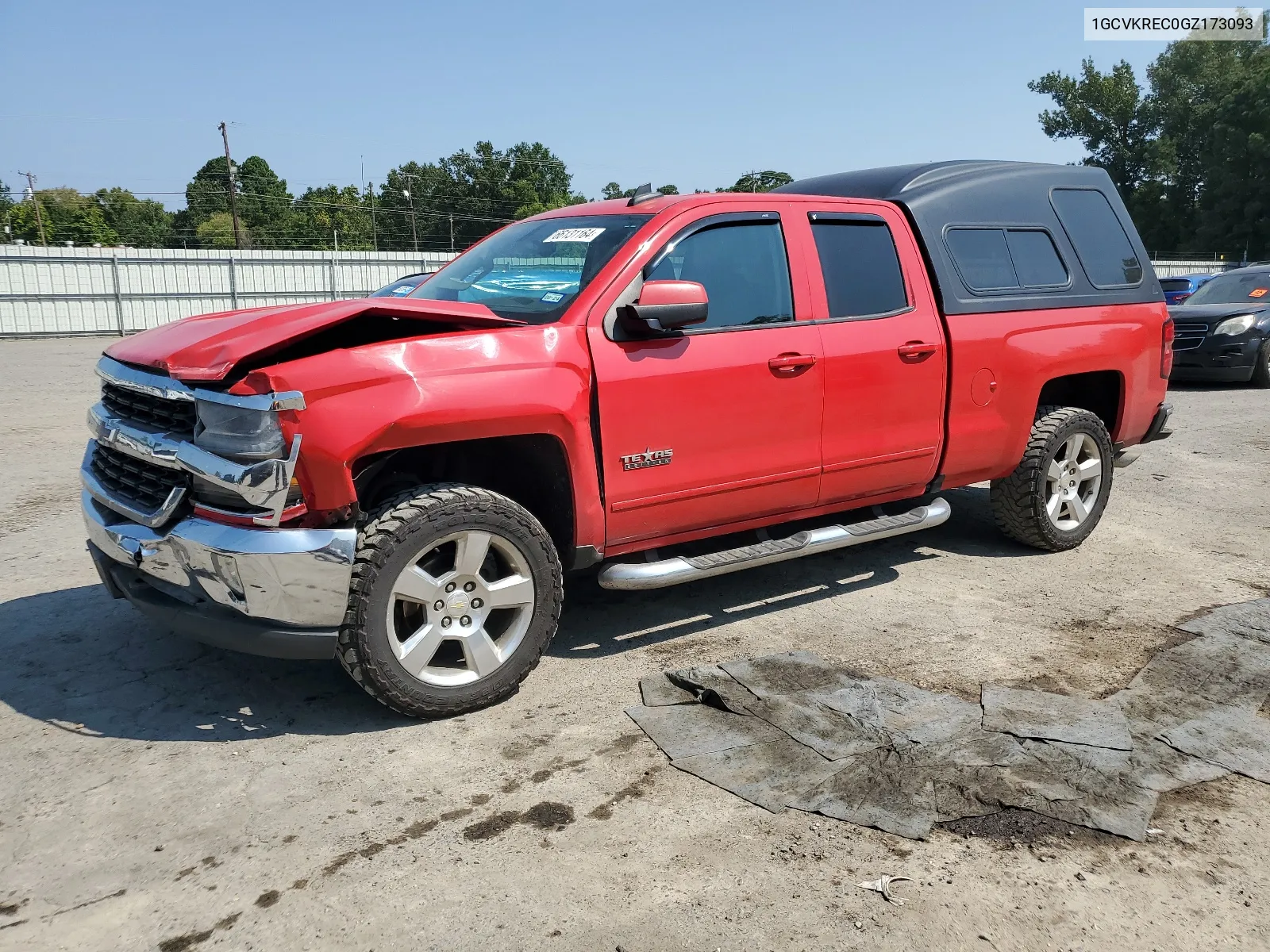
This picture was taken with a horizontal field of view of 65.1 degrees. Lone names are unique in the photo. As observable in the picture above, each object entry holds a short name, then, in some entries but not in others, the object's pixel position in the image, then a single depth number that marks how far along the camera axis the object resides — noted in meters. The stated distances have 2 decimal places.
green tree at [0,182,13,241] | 84.71
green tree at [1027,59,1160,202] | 64.56
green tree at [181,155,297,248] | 84.30
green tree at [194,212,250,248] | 74.56
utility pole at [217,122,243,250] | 58.03
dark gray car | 13.41
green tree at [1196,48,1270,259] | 55.16
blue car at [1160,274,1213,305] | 14.16
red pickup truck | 3.37
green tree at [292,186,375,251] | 86.19
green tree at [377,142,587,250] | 89.94
